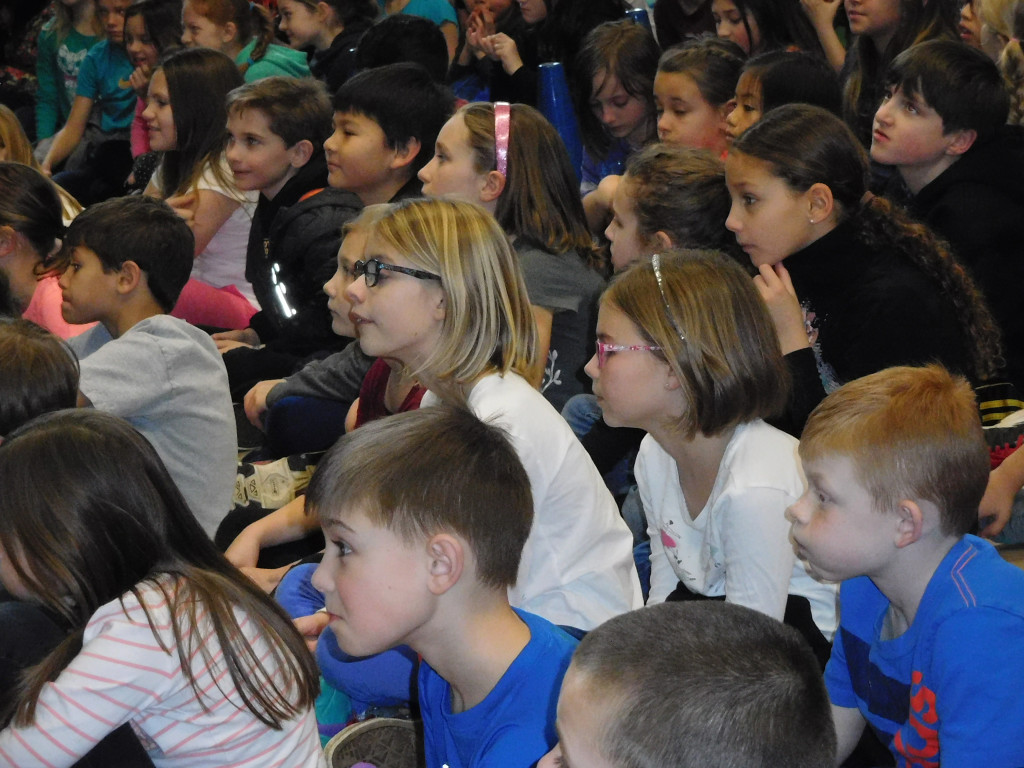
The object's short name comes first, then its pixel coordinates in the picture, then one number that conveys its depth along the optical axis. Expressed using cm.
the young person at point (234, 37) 489
